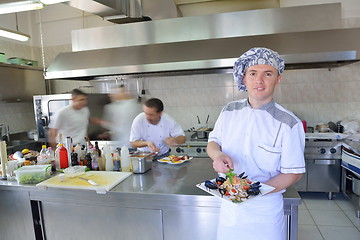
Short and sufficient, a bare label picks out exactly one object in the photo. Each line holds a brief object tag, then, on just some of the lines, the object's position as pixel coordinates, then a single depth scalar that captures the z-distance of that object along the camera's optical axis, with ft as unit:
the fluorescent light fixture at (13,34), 10.57
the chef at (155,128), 9.57
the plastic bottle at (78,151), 7.68
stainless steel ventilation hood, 8.73
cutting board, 5.89
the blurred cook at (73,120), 11.54
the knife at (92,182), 5.97
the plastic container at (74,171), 6.55
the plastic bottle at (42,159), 7.34
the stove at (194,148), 12.13
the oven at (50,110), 13.24
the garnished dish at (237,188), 4.17
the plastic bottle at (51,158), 7.44
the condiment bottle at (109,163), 7.21
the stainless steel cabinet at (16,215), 6.61
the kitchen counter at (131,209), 5.51
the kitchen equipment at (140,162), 6.89
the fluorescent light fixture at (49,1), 6.60
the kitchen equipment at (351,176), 9.95
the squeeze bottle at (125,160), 7.04
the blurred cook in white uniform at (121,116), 12.19
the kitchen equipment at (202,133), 12.71
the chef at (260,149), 4.29
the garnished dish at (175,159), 7.65
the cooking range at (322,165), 11.38
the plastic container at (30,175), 6.53
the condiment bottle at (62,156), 7.44
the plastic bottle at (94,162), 7.24
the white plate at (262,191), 4.13
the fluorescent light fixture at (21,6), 6.70
